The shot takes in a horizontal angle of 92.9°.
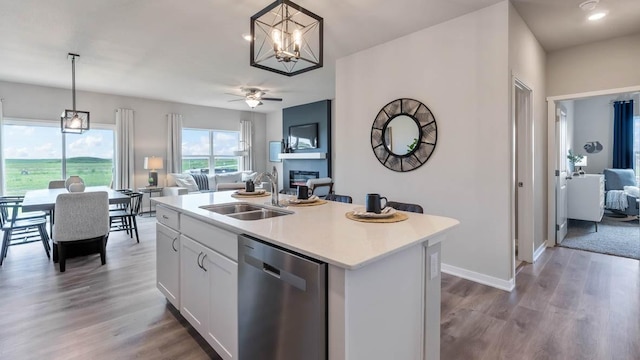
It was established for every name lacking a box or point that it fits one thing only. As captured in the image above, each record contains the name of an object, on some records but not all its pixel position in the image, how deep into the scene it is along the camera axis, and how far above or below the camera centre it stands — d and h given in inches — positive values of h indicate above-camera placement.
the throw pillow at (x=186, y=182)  266.5 -6.4
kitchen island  44.5 -18.0
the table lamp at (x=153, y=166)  259.5 +7.6
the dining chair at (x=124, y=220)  169.4 -28.5
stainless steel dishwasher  46.0 -22.2
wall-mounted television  300.6 +38.6
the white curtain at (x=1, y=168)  210.7 +5.3
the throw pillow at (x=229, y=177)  304.5 -2.7
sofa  262.4 -5.7
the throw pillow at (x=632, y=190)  212.0 -12.9
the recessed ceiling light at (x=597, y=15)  117.6 +61.6
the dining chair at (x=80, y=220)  126.0 -19.5
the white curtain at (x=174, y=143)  289.3 +30.2
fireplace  311.2 -2.1
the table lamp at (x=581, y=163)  225.4 +7.2
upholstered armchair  215.6 -13.7
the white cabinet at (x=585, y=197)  189.8 -15.9
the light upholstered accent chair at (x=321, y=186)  227.1 -9.1
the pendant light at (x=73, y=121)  158.9 +28.4
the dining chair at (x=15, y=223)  136.5 -22.6
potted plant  232.5 +10.4
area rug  152.5 -37.3
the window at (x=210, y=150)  310.8 +26.2
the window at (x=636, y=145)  248.5 +22.4
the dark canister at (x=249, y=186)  112.5 -4.4
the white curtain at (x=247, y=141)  346.6 +38.0
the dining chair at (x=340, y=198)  108.2 -8.9
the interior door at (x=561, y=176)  164.1 -1.9
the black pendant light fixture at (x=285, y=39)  77.9 +36.2
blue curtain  246.4 +30.4
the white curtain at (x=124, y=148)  259.1 +23.1
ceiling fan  220.5 +57.1
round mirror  129.2 +17.4
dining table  123.7 -11.2
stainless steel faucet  90.1 -3.5
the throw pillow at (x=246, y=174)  315.4 +0.3
